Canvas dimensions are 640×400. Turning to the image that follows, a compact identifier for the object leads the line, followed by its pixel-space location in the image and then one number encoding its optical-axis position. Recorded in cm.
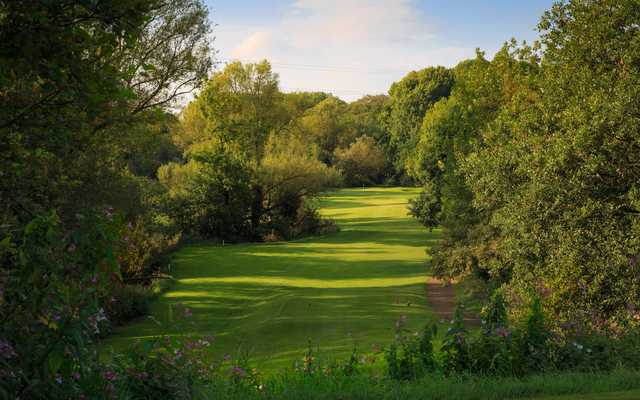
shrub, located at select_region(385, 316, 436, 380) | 753
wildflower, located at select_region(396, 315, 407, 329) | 850
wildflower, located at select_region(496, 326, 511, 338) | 762
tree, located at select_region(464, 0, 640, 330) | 1390
